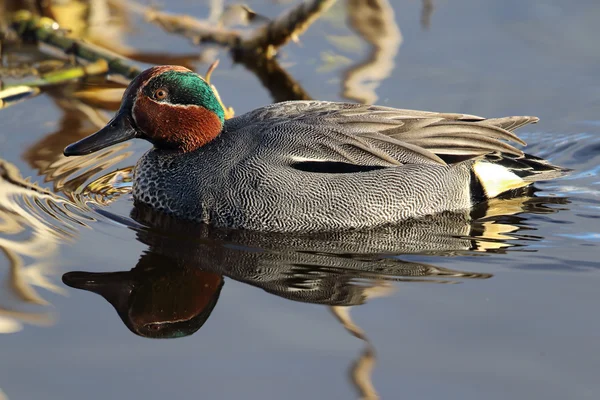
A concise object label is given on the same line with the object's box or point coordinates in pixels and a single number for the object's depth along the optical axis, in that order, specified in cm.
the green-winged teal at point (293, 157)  1116
